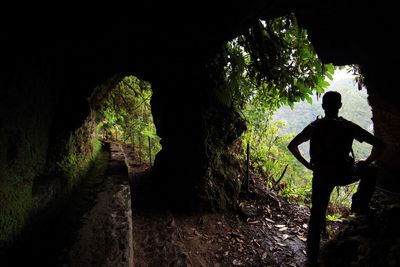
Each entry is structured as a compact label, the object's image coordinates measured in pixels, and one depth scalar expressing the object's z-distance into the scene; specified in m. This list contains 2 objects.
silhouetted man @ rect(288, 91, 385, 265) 2.90
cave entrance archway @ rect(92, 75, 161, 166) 10.06
